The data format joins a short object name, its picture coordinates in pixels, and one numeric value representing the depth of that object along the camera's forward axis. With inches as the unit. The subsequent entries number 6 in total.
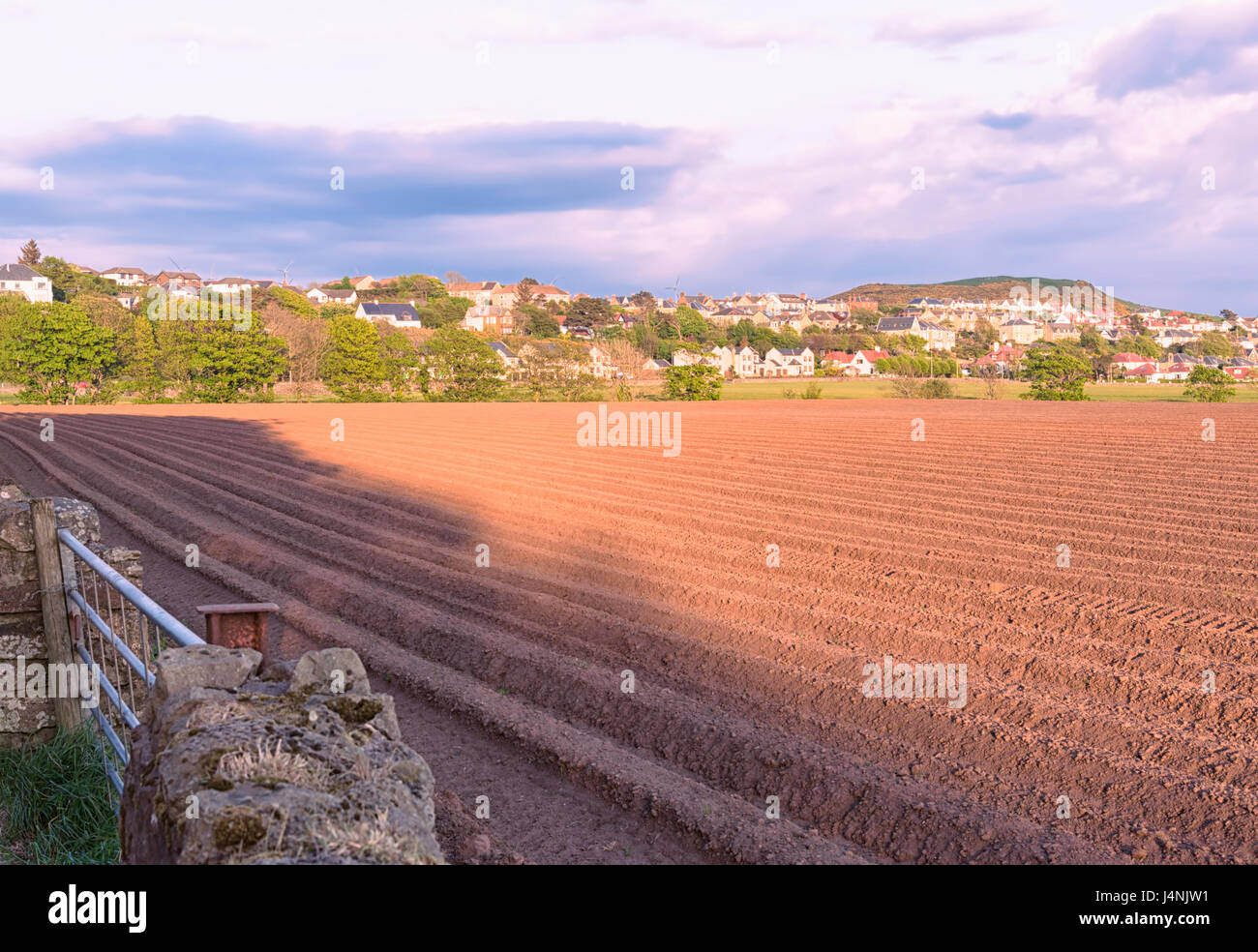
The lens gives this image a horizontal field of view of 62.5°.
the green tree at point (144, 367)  2465.6
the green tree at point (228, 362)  2472.9
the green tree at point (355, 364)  2600.9
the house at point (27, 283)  4862.2
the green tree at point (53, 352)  2356.1
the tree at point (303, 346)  2773.1
